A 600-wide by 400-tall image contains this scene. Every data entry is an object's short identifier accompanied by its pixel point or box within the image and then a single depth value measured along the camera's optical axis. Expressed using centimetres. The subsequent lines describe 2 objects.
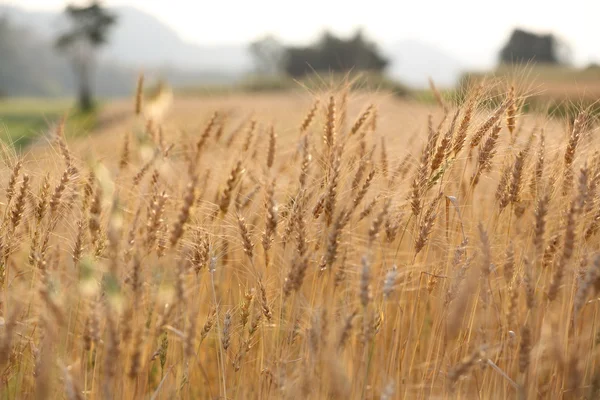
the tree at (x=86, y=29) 4366
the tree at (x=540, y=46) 4450
